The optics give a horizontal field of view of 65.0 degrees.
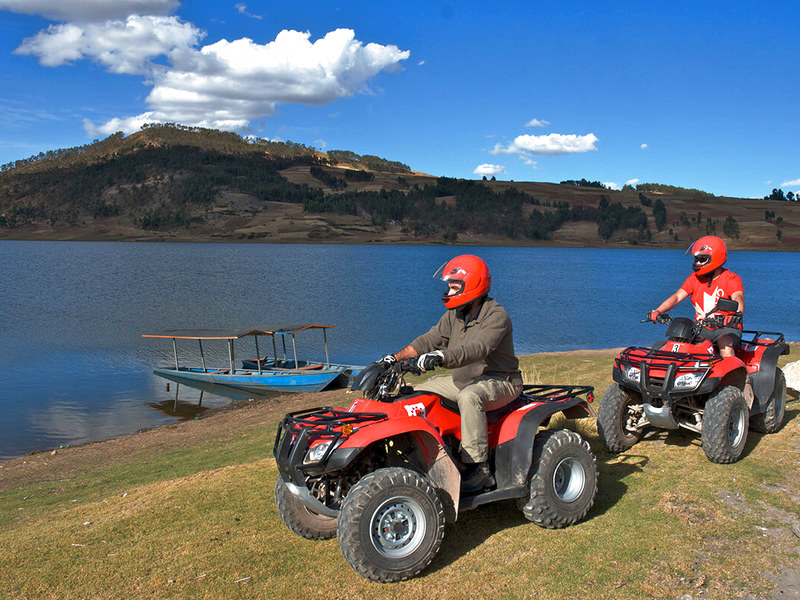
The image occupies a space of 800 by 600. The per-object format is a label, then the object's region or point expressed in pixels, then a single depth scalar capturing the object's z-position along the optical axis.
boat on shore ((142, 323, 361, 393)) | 19.75
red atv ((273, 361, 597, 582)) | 4.35
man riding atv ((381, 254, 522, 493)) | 4.85
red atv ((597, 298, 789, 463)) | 6.47
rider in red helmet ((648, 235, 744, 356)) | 7.35
